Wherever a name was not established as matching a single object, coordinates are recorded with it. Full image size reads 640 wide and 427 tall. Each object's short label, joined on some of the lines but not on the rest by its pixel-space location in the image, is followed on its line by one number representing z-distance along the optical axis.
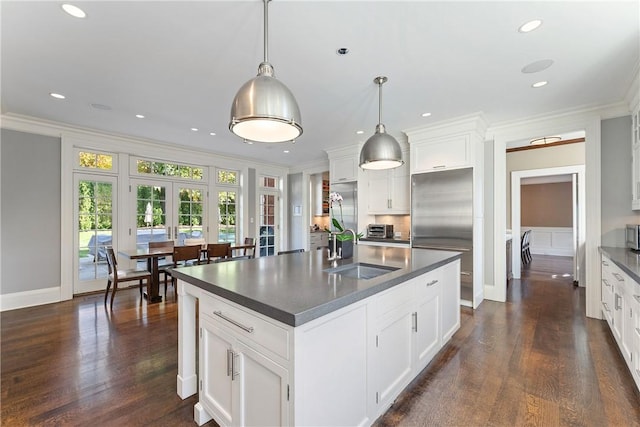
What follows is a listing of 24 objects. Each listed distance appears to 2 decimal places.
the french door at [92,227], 4.46
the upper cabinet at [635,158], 2.95
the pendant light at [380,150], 2.50
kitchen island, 1.20
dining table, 4.03
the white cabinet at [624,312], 1.96
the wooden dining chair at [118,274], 3.84
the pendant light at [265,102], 1.46
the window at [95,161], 4.52
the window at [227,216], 6.27
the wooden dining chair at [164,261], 4.27
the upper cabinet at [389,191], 4.81
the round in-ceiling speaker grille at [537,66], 2.45
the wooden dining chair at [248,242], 5.55
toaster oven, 5.01
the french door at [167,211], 5.11
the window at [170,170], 5.19
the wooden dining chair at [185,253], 4.08
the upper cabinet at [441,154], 3.90
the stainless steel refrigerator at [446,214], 3.88
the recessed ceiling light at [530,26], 1.94
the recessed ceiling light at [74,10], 1.81
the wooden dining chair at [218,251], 4.52
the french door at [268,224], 7.10
